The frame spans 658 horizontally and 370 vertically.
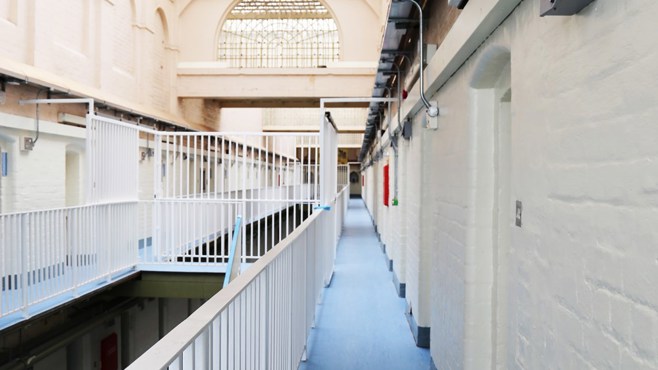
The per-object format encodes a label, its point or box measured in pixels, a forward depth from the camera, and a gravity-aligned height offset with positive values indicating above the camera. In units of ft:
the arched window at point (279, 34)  53.57 +16.70
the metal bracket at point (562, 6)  4.94 +1.81
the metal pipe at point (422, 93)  12.91 +2.37
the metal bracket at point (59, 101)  25.23 +4.33
